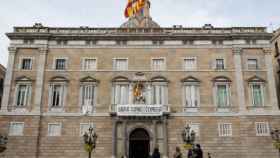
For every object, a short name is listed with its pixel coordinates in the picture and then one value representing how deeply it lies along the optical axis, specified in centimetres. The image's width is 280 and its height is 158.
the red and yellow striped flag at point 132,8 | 3638
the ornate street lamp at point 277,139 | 2151
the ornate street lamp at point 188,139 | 2120
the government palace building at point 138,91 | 2720
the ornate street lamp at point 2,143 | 2169
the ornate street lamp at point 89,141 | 2073
